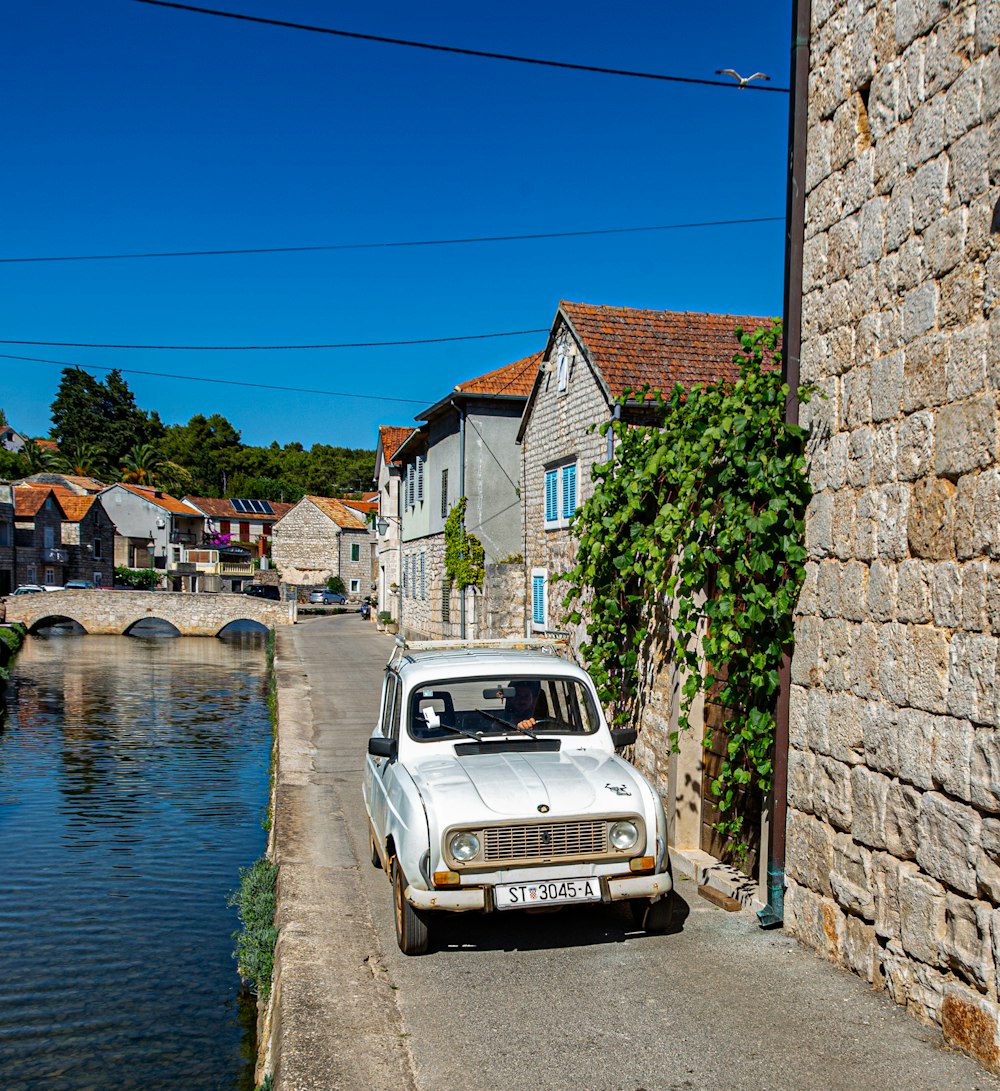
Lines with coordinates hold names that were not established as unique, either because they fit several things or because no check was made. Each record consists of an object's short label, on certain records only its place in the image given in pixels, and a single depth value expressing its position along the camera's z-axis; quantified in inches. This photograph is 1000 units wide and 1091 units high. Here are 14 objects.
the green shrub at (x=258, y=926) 261.1
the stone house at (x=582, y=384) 620.8
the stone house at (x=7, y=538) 2084.2
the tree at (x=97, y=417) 3725.4
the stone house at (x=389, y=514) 1510.5
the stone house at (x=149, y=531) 2819.9
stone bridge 1835.6
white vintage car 219.1
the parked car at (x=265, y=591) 2281.0
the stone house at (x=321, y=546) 2795.3
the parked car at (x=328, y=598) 2485.2
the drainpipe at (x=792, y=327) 239.3
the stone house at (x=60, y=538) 2190.0
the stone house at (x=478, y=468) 995.3
